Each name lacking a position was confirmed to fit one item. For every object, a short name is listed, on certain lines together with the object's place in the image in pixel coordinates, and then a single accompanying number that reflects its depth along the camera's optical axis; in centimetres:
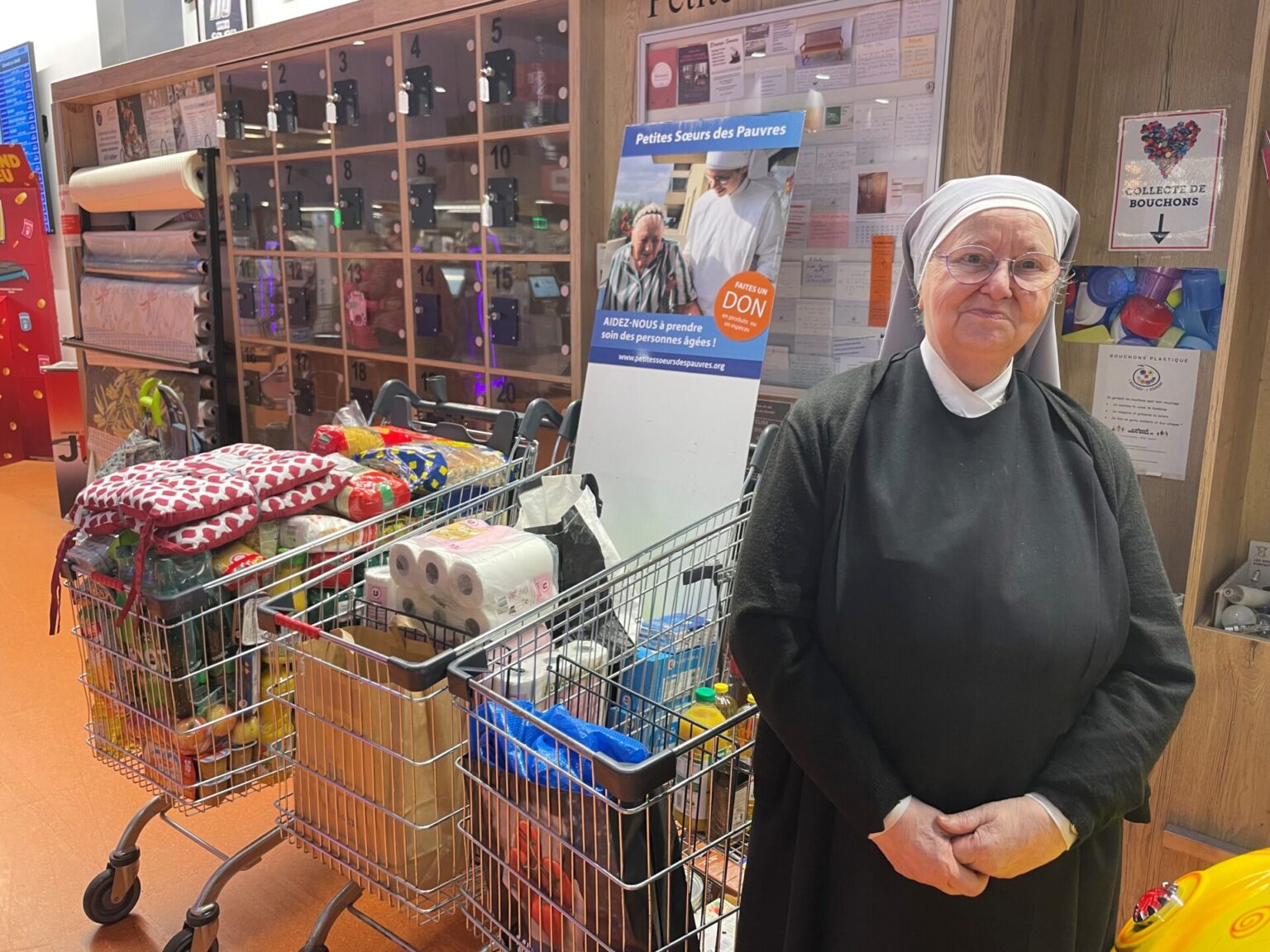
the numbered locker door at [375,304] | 357
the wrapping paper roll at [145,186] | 428
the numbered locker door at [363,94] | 347
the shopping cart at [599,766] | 132
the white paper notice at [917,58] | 220
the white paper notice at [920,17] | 217
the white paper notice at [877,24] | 225
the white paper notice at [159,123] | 466
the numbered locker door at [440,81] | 320
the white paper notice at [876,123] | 230
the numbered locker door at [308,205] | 375
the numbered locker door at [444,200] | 327
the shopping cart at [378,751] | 162
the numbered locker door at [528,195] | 295
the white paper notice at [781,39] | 244
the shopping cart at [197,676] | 190
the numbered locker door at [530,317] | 303
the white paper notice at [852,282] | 242
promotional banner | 220
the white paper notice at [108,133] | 509
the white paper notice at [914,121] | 222
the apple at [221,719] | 194
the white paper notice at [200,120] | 436
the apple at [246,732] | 201
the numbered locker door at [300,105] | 373
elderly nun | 118
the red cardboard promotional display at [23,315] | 647
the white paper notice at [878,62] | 226
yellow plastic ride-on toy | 129
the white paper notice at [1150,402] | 224
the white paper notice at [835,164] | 240
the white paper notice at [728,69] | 254
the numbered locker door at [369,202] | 353
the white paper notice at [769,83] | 248
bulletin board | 224
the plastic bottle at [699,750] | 147
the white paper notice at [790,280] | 254
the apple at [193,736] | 192
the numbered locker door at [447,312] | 332
